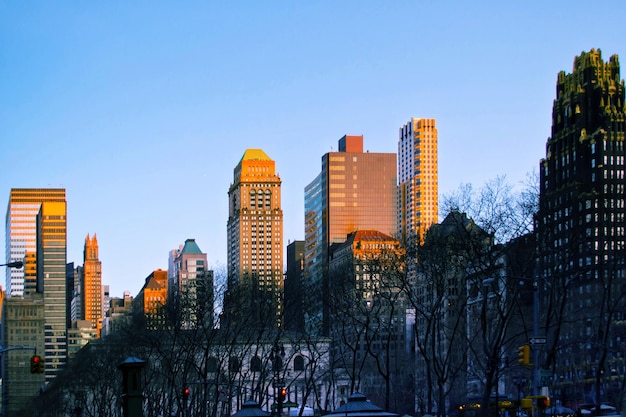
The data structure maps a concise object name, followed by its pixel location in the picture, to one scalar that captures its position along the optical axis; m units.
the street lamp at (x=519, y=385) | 80.06
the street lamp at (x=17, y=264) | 43.68
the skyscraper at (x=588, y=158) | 112.50
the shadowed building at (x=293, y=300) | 96.38
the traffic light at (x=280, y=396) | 67.68
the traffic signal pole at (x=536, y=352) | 47.25
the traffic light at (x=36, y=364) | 57.53
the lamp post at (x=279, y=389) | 65.62
